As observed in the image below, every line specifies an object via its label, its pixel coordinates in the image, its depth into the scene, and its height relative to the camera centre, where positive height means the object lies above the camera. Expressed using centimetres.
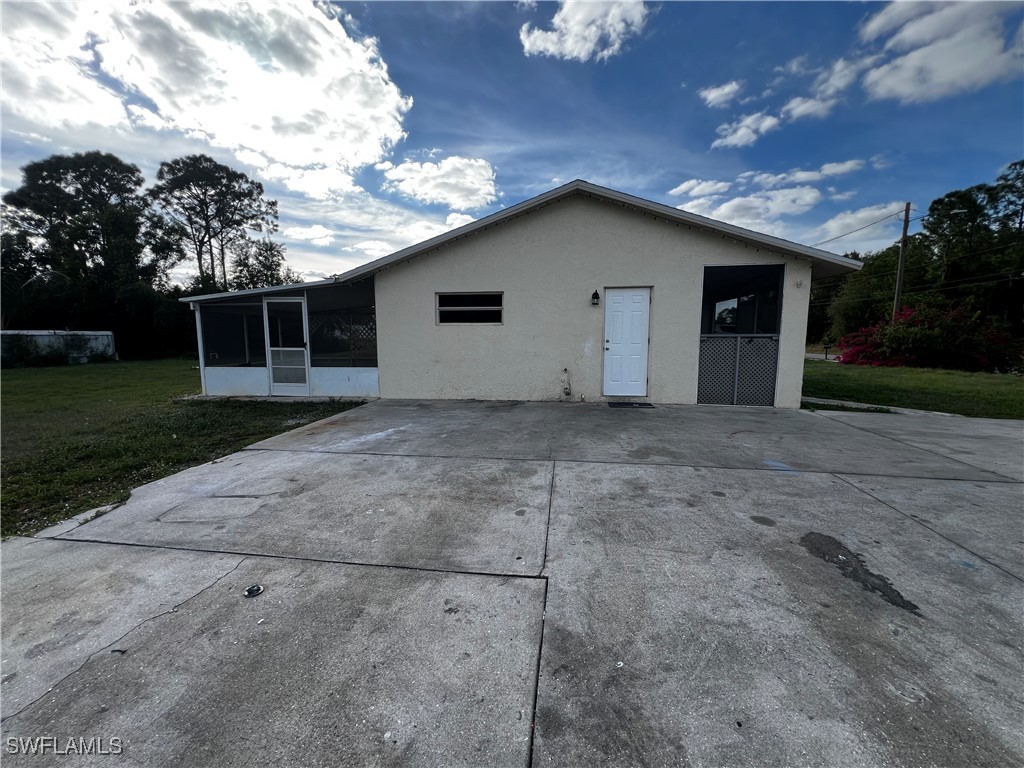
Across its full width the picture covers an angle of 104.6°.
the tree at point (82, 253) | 2241 +515
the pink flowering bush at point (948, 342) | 1599 +12
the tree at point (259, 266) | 2859 +546
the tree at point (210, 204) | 2788 +997
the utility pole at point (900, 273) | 1917 +356
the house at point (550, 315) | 773 +57
